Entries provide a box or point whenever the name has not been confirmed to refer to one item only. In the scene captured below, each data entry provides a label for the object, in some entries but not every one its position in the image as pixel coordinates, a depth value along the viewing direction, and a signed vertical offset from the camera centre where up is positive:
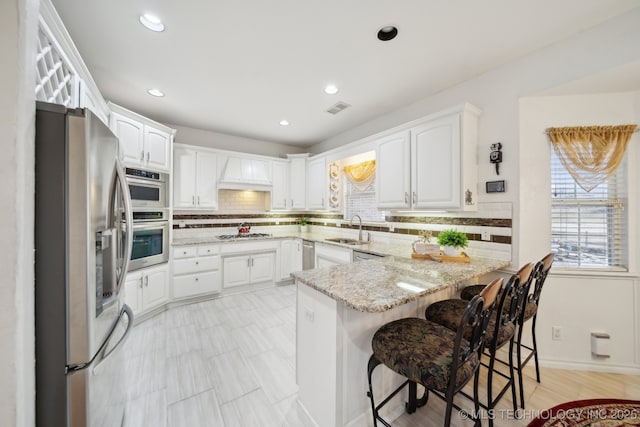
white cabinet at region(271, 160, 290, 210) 4.53 +0.53
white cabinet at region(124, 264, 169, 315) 2.72 -0.92
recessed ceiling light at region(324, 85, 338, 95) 2.65 +1.40
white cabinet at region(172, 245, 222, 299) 3.34 -0.84
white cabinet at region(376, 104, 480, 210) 2.29 +0.52
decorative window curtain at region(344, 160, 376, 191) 3.62 +0.62
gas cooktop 4.03 -0.41
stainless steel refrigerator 0.93 -0.21
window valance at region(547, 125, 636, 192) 1.95 +0.53
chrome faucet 3.76 -0.33
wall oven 2.78 -0.32
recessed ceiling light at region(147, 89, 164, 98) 2.70 +1.39
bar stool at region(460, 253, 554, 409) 1.60 -0.65
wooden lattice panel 1.18 +0.78
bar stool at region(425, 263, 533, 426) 1.34 -0.67
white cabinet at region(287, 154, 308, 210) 4.62 +0.61
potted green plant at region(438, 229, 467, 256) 2.21 -0.28
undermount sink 3.66 -0.47
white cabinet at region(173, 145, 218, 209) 3.57 +0.53
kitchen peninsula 1.31 -0.70
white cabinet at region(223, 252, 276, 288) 3.77 -0.93
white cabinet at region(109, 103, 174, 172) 2.68 +0.90
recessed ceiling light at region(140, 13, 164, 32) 1.68 +1.38
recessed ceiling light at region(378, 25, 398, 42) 1.79 +1.38
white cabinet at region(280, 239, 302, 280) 4.31 -0.80
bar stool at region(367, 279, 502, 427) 1.02 -0.67
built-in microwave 2.79 +0.31
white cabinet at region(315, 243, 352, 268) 3.31 -0.63
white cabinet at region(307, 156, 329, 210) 4.17 +0.53
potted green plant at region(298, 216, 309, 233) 5.09 -0.27
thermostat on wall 2.22 +0.24
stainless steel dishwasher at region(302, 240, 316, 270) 4.00 -0.72
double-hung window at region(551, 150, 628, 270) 2.02 -0.08
